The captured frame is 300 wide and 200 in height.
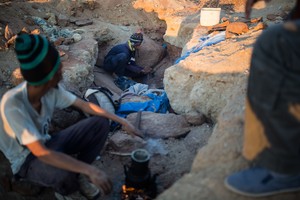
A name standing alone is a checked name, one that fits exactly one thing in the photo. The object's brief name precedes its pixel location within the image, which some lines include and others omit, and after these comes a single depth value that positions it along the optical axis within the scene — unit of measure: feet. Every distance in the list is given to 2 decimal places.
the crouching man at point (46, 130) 7.52
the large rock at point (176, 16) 25.04
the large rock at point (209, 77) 12.32
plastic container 21.93
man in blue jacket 25.31
